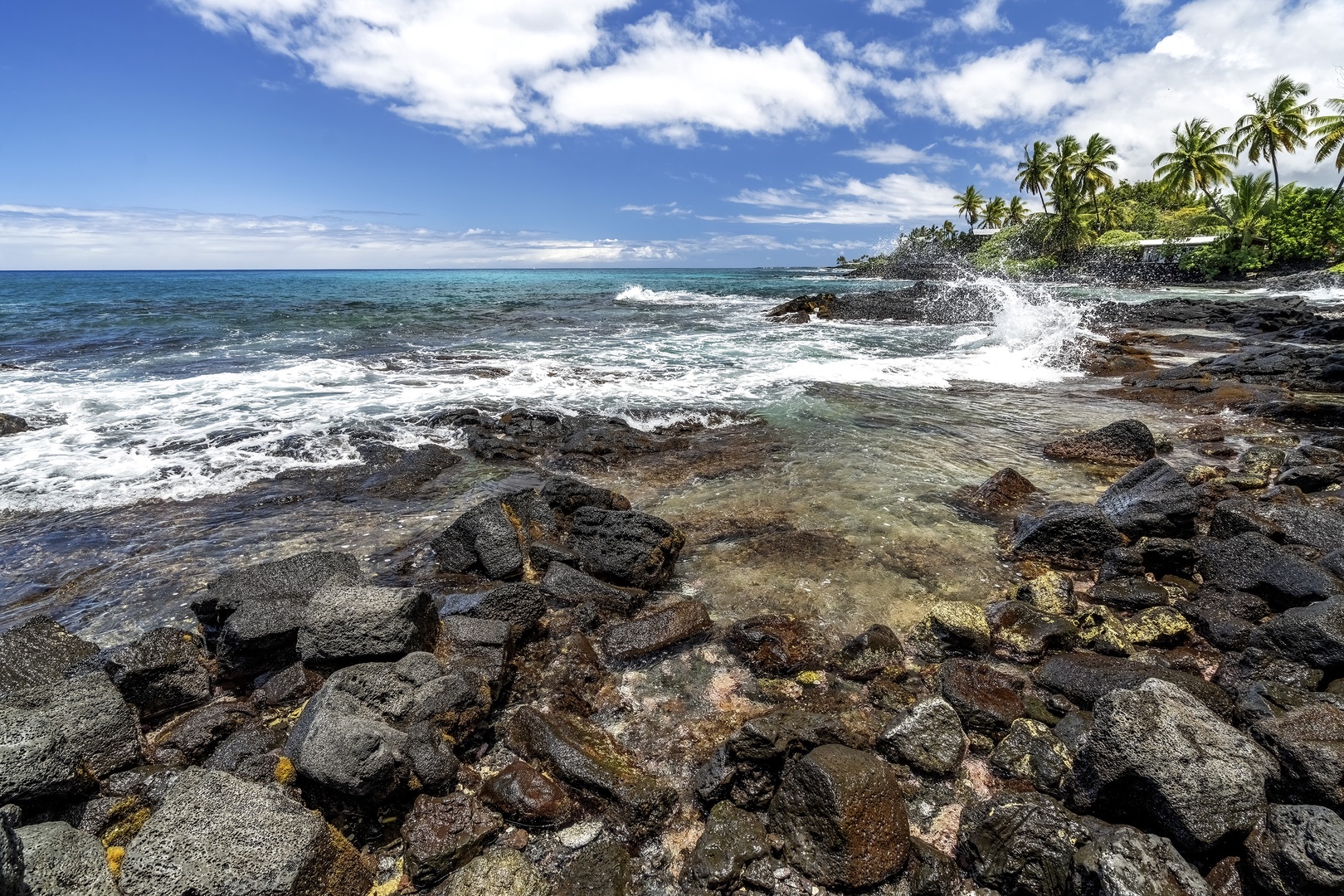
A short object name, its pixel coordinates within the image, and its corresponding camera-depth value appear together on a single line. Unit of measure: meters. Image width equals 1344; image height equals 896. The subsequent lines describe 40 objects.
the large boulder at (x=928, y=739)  3.93
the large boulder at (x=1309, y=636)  4.28
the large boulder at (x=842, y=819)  3.24
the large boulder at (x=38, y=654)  4.62
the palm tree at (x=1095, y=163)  57.19
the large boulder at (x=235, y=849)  2.90
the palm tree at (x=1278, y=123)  44.84
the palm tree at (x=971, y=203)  89.81
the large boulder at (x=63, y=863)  2.75
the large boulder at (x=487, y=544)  6.45
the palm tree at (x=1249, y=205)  46.47
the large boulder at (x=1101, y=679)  4.25
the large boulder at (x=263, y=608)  4.93
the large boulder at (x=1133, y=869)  2.81
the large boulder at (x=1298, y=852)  2.78
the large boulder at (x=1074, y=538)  6.43
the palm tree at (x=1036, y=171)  61.97
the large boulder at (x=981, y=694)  4.20
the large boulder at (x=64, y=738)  3.35
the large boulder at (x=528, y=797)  3.63
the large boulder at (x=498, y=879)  3.16
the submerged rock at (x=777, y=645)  4.96
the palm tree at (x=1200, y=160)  51.50
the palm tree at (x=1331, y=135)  38.75
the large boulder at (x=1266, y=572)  5.07
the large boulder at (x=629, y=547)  6.25
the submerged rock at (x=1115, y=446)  9.45
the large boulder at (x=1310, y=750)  3.24
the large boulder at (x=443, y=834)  3.33
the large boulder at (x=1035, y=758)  3.76
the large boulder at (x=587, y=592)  5.91
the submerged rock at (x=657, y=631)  5.22
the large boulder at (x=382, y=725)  3.47
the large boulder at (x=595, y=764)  3.61
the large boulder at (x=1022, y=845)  3.11
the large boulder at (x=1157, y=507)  6.61
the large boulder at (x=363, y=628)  4.61
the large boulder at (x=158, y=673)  4.44
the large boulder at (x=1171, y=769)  3.13
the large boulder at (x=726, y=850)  3.26
